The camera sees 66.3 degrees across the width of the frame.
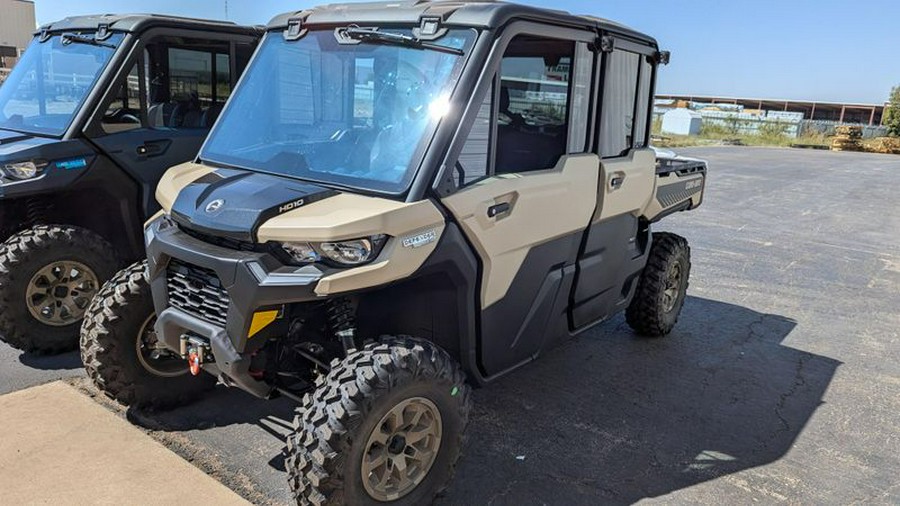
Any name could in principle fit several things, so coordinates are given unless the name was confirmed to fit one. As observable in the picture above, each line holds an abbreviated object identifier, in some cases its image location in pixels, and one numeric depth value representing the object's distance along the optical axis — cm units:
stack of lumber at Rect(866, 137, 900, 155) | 3394
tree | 4309
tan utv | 275
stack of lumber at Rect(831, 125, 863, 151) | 3422
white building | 3625
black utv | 444
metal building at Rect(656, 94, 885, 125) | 6912
